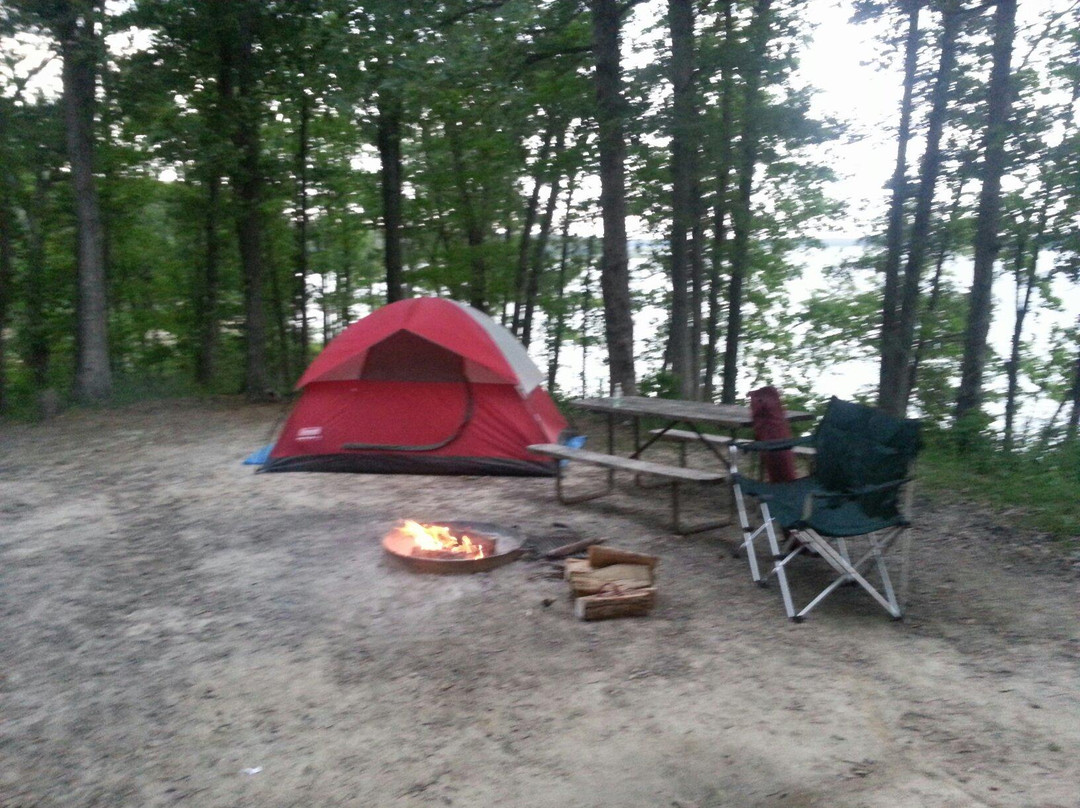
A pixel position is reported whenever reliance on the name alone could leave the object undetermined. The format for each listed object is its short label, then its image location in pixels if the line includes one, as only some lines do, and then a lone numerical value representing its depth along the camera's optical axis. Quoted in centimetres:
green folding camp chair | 430
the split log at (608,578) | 448
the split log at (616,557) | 468
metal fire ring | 503
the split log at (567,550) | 528
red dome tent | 779
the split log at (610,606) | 432
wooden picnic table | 588
